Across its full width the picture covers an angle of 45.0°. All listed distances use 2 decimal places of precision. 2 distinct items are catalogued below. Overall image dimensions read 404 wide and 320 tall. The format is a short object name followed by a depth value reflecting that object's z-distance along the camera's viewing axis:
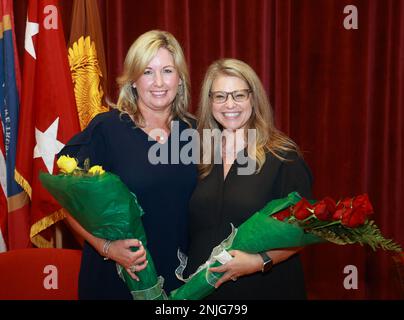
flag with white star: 2.87
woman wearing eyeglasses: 1.84
